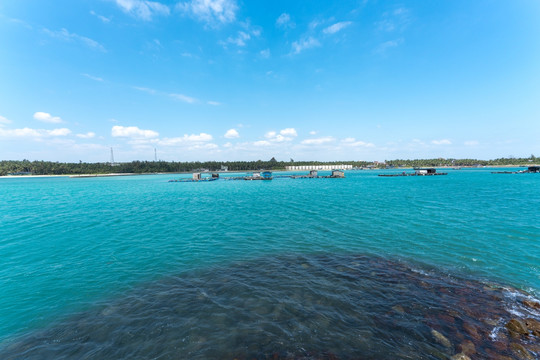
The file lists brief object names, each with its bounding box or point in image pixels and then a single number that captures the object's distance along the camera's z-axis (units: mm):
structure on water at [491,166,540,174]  143288
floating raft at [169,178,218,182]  139025
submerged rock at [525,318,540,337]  9514
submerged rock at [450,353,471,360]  8219
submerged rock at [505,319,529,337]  9440
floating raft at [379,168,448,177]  158000
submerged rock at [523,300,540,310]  11461
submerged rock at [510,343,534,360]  8305
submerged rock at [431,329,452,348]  8945
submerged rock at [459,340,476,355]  8531
